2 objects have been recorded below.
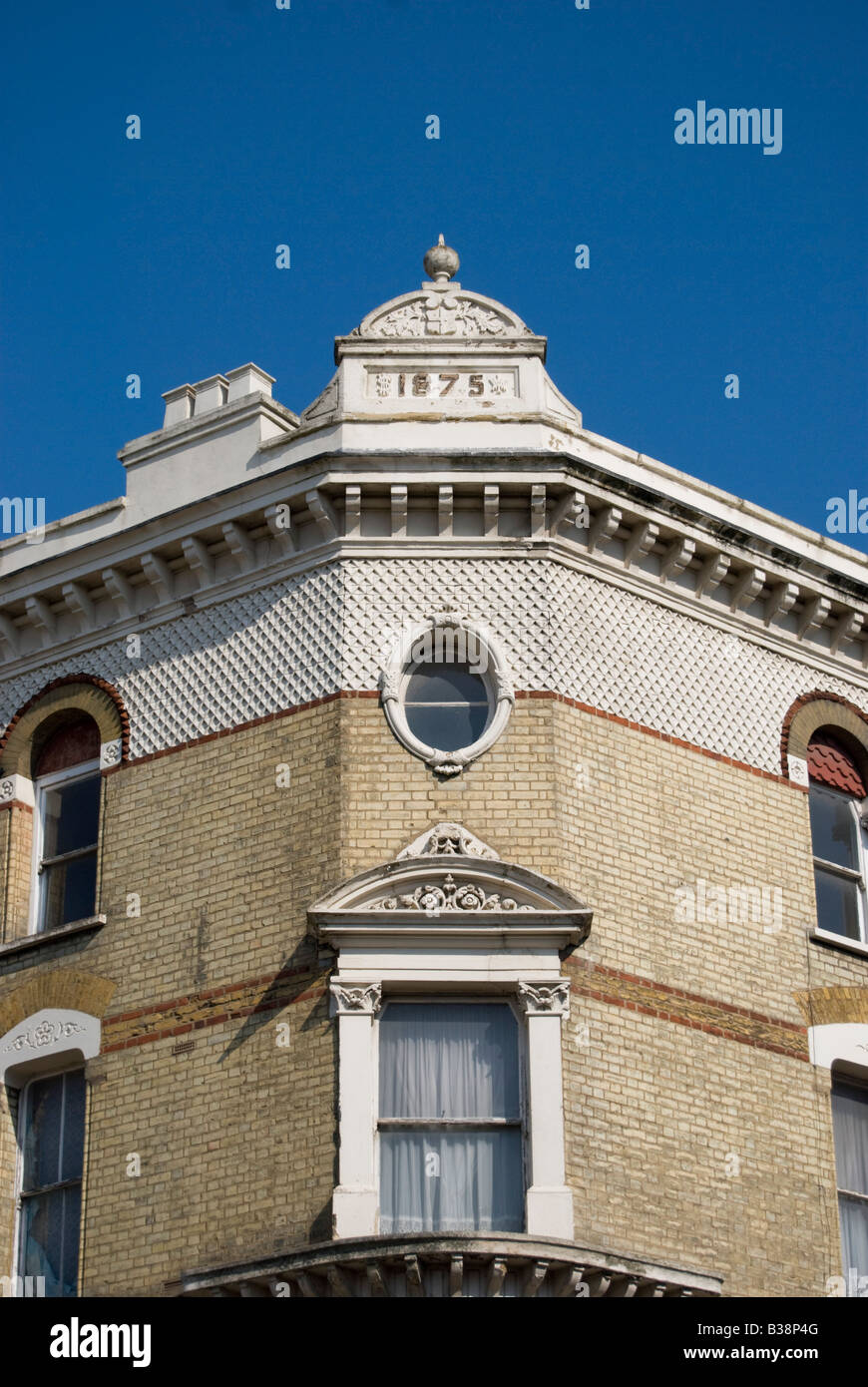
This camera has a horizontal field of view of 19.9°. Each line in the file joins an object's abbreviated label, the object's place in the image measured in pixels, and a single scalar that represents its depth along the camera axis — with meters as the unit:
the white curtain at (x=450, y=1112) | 20.78
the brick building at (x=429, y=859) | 21.06
